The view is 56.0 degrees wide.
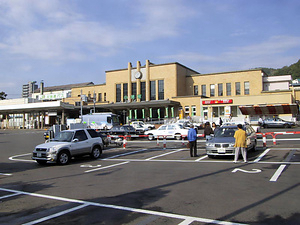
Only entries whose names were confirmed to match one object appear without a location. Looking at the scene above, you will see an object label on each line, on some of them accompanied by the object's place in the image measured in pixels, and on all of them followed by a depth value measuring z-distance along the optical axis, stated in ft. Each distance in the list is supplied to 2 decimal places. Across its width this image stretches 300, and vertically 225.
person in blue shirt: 47.13
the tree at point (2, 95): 326.65
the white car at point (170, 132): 84.87
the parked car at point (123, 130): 97.18
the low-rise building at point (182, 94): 165.37
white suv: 43.88
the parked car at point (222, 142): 43.30
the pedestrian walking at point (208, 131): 54.54
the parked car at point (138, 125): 131.49
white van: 146.30
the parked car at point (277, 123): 131.75
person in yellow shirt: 39.29
